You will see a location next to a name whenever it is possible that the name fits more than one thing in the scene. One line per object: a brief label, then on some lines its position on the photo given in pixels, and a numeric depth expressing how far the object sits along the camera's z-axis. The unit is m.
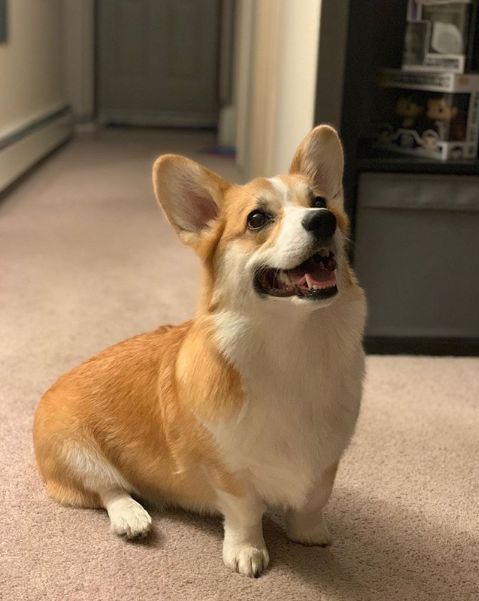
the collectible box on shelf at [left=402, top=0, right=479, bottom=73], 1.90
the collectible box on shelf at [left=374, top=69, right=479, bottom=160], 1.91
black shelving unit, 1.74
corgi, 1.02
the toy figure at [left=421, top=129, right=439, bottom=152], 1.94
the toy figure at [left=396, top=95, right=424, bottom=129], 2.02
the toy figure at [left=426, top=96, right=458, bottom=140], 1.92
